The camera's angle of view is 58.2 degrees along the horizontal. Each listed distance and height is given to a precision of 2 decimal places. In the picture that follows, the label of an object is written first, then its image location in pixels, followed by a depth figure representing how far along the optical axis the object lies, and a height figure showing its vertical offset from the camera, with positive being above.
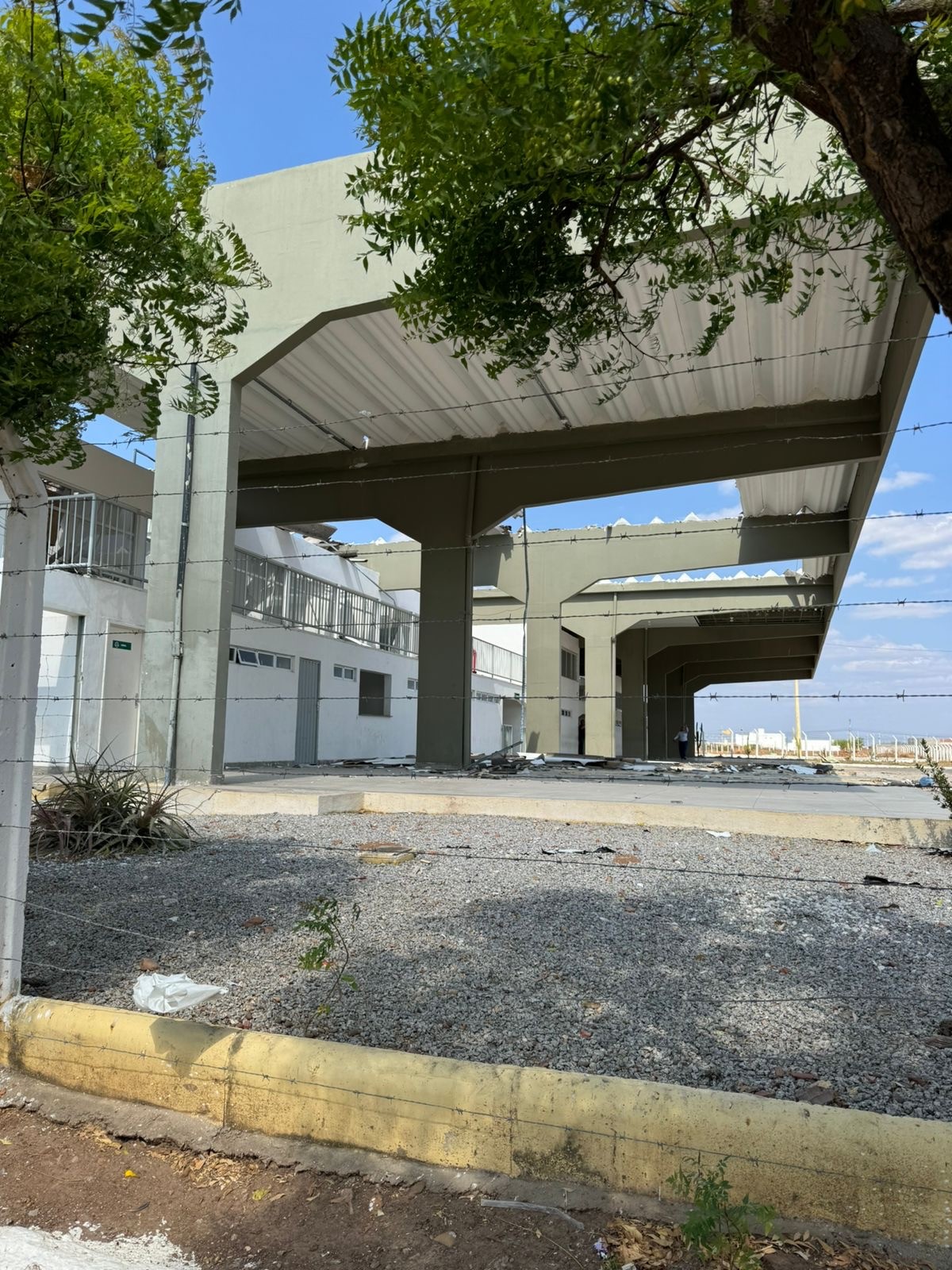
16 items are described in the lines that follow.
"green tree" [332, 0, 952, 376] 1.83 +1.78
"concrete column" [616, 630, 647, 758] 30.52 +1.77
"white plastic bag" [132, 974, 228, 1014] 2.78 -0.87
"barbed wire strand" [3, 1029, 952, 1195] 1.96 -0.99
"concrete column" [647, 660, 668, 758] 34.78 +0.63
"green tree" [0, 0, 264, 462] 2.74 +1.74
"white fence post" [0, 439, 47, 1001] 3.06 +0.18
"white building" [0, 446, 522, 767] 11.96 +1.57
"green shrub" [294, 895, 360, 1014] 2.90 -0.89
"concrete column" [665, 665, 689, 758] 39.85 +1.22
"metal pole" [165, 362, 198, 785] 9.48 +1.34
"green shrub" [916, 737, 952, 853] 6.13 -0.28
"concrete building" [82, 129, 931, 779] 9.65 +4.80
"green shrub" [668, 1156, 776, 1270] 1.78 -1.04
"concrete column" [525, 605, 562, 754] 20.86 +1.34
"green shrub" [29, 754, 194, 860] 5.81 -0.66
